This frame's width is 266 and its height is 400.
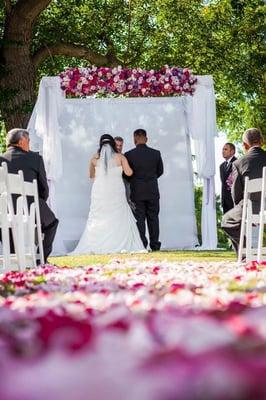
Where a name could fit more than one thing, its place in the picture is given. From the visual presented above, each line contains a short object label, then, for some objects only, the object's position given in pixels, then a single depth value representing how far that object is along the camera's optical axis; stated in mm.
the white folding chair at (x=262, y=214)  9008
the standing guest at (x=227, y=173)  14906
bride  15141
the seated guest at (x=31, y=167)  11062
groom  15211
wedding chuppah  16344
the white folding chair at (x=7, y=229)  8227
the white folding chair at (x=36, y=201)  9656
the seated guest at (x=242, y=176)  10742
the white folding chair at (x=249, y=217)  9539
